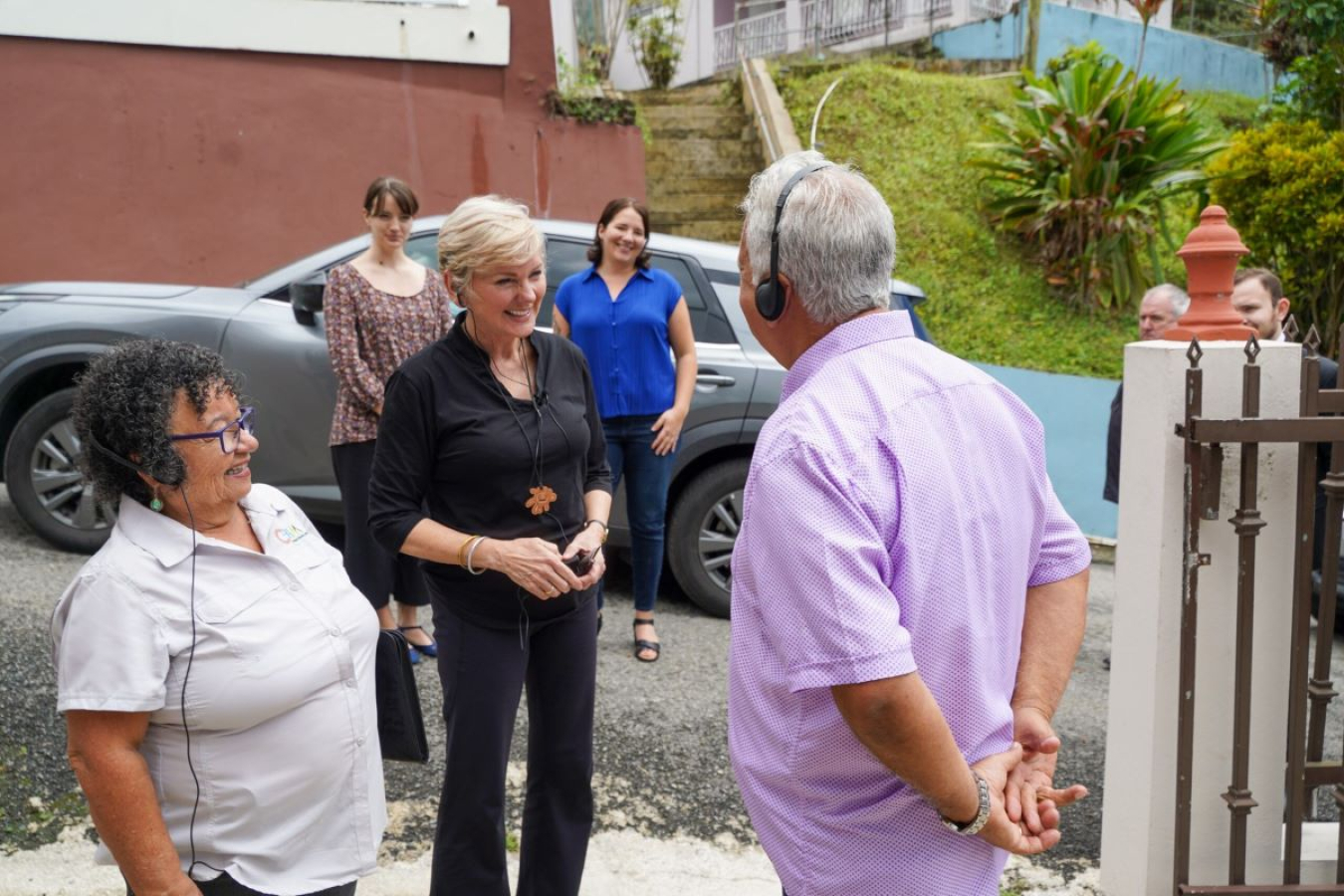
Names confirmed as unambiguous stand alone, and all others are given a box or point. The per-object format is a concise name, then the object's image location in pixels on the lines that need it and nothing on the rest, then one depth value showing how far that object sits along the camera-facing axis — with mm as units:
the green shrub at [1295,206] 8602
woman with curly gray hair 2193
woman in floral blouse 5121
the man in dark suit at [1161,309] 5195
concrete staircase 12211
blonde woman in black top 3121
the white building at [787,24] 16203
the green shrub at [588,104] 10641
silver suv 6184
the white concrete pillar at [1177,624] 3172
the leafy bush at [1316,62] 9039
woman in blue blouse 5469
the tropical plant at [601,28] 13328
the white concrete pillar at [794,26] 18547
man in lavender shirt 1760
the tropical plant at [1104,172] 11461
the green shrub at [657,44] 14922
